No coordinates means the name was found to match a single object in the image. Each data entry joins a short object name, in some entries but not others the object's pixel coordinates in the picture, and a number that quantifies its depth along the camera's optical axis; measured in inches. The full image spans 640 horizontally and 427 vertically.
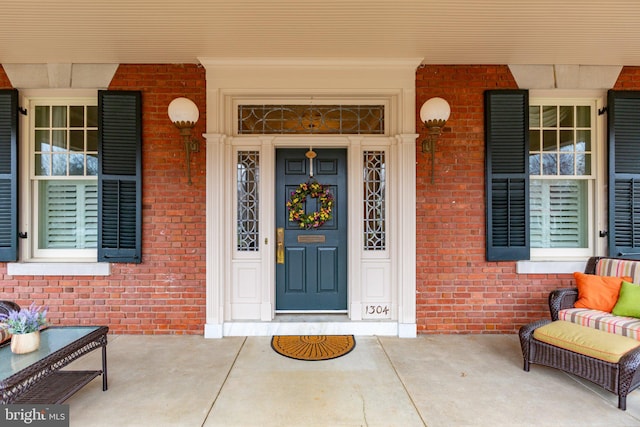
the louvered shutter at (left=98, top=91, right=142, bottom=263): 143.6
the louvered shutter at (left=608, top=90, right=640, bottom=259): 145.8
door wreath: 152.6
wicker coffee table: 74.4
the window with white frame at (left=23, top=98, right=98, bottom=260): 149.9
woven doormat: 125.0
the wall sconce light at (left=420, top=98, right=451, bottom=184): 134.3
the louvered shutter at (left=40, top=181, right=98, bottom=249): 150.6
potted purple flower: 85.6
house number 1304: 150.1
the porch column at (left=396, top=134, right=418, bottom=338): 145.3
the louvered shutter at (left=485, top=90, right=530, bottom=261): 145.6
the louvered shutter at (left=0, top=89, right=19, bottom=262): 142.6
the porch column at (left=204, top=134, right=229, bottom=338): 143.9
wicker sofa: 91.3
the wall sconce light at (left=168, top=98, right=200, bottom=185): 133.3
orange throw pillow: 118.4
